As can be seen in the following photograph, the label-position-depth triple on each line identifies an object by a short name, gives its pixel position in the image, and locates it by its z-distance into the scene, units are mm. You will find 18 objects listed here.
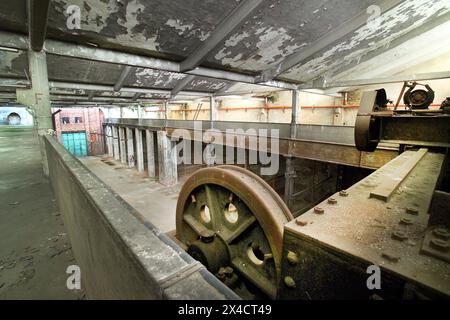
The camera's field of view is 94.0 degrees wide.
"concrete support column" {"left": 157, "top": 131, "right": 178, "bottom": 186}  12305
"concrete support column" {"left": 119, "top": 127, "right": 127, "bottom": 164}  17797
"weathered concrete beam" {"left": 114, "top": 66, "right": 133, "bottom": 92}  7453
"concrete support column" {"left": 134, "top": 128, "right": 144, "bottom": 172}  15388
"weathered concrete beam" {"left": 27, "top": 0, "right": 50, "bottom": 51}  3095
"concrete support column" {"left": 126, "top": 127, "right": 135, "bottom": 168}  16719
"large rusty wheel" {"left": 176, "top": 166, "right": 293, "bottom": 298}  1740
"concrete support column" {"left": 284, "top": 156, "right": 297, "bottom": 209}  6676
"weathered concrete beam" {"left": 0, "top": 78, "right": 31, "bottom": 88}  6965
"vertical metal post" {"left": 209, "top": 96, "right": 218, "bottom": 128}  10752
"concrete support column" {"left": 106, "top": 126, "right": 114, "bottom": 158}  21220
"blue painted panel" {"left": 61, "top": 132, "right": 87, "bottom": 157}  22531
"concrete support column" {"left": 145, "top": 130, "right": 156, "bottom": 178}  13889
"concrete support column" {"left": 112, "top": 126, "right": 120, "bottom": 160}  19481
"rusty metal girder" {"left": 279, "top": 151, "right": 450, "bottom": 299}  646
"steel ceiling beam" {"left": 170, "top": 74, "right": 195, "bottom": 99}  8741
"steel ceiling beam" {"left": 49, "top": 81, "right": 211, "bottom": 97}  7920
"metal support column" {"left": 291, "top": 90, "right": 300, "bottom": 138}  7653
